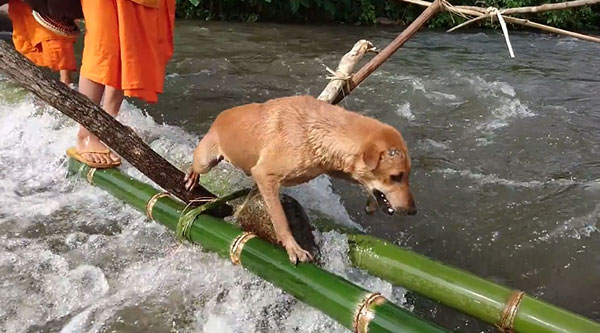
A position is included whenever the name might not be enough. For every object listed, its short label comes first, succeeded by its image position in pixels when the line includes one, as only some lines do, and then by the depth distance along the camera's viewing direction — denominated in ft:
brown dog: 9.87
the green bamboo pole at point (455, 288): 8.41
